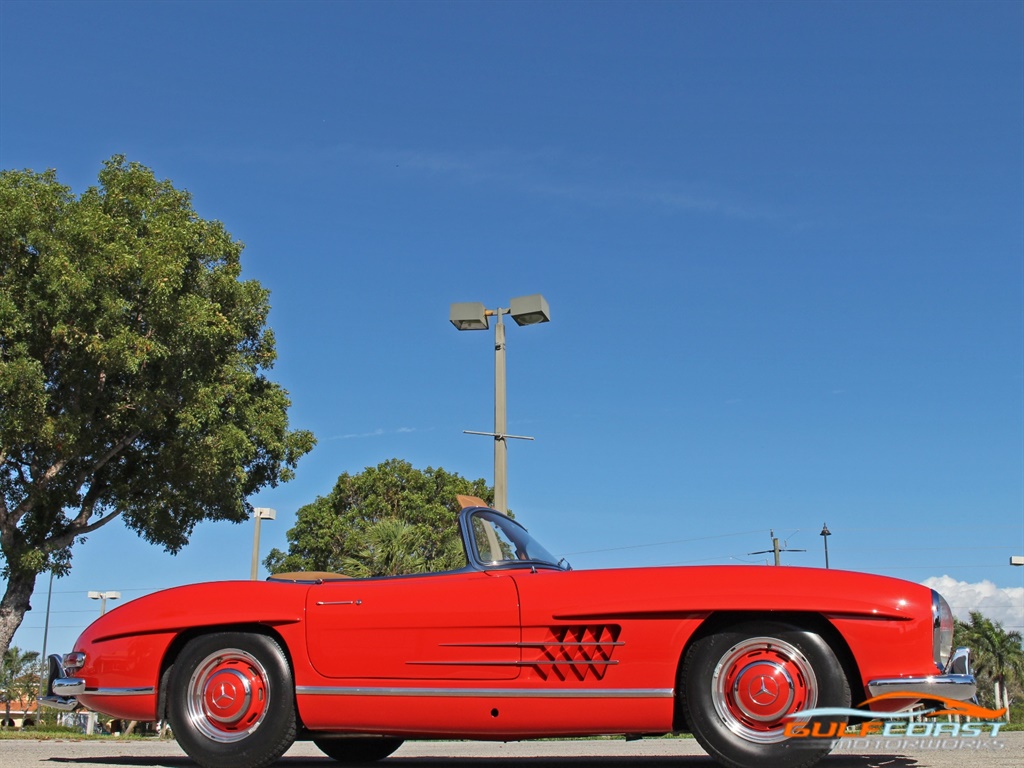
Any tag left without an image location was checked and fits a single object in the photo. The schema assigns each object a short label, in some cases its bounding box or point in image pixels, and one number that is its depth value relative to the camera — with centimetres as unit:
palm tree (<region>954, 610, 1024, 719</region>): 6091
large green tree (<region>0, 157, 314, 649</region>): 1587
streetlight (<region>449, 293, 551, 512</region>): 1298
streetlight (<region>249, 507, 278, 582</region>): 1805
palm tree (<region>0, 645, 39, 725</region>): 6581
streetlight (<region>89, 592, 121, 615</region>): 3797
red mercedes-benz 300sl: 431
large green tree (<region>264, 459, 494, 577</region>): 3108
